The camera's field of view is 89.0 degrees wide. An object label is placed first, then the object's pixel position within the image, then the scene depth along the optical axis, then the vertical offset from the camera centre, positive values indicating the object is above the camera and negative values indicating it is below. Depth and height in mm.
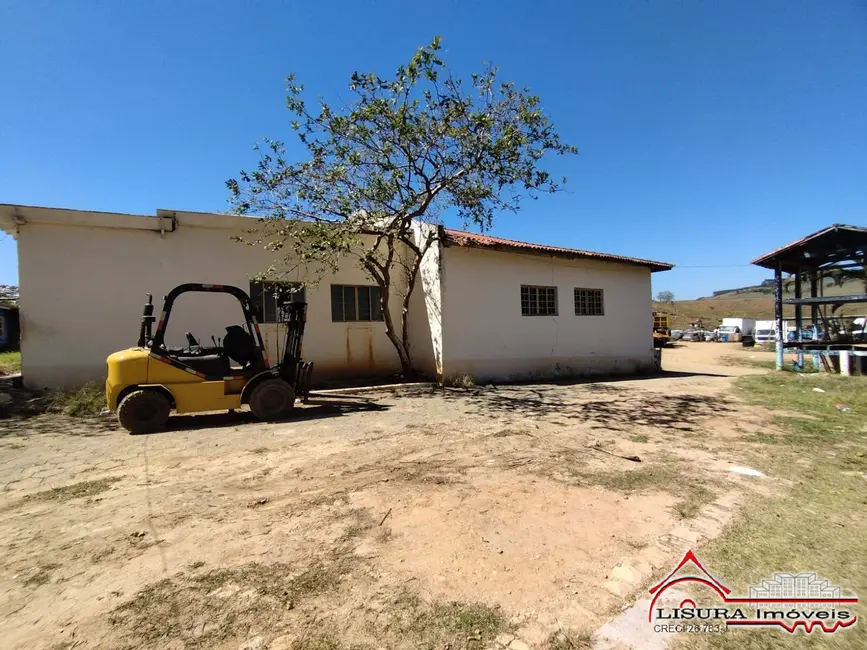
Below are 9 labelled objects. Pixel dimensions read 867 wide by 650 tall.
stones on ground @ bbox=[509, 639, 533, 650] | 2172 -1597
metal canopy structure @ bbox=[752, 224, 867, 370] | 13037 +1608
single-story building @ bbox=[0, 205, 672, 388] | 9453 +708
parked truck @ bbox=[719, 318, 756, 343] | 35406 -1094
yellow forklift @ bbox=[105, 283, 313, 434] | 6418 -682
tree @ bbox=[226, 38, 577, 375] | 9320 +3571
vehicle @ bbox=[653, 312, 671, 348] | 30405 -676
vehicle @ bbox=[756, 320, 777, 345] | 31545 -1272
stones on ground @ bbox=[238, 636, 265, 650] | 2131 -1528
